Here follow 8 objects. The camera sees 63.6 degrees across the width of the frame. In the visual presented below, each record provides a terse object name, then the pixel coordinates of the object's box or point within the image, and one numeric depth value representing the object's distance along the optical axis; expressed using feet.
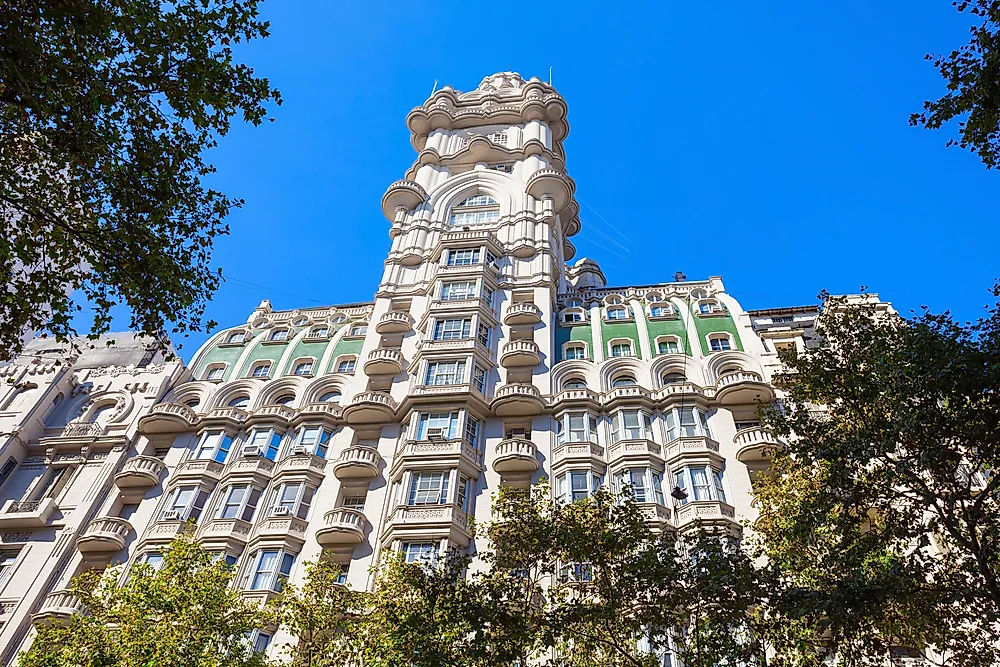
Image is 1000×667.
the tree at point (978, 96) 51.31
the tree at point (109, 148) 53.36
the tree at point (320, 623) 72.59
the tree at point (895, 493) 59.98
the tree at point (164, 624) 69.77
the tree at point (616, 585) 63.87
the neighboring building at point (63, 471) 115.85
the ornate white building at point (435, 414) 115.44
